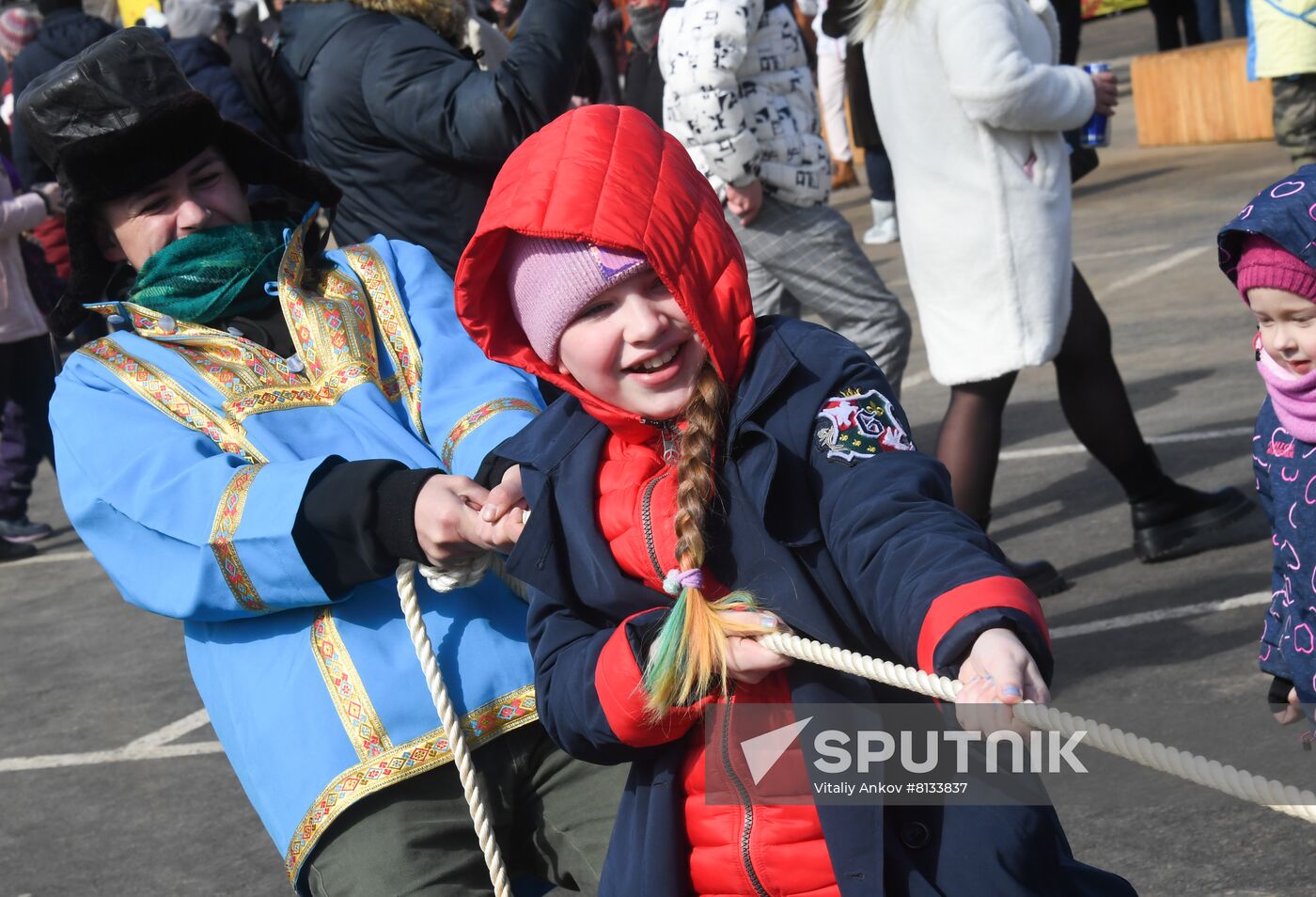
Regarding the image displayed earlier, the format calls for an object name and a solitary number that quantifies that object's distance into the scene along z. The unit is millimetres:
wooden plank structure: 13500
